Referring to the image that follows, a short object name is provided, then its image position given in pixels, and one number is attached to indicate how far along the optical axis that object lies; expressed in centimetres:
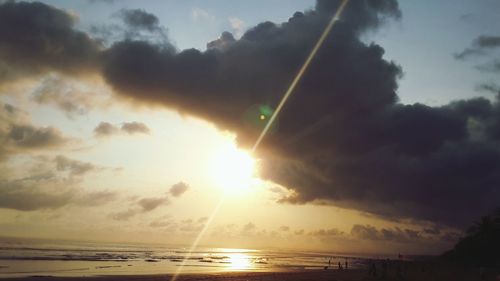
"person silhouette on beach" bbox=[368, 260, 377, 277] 5586
